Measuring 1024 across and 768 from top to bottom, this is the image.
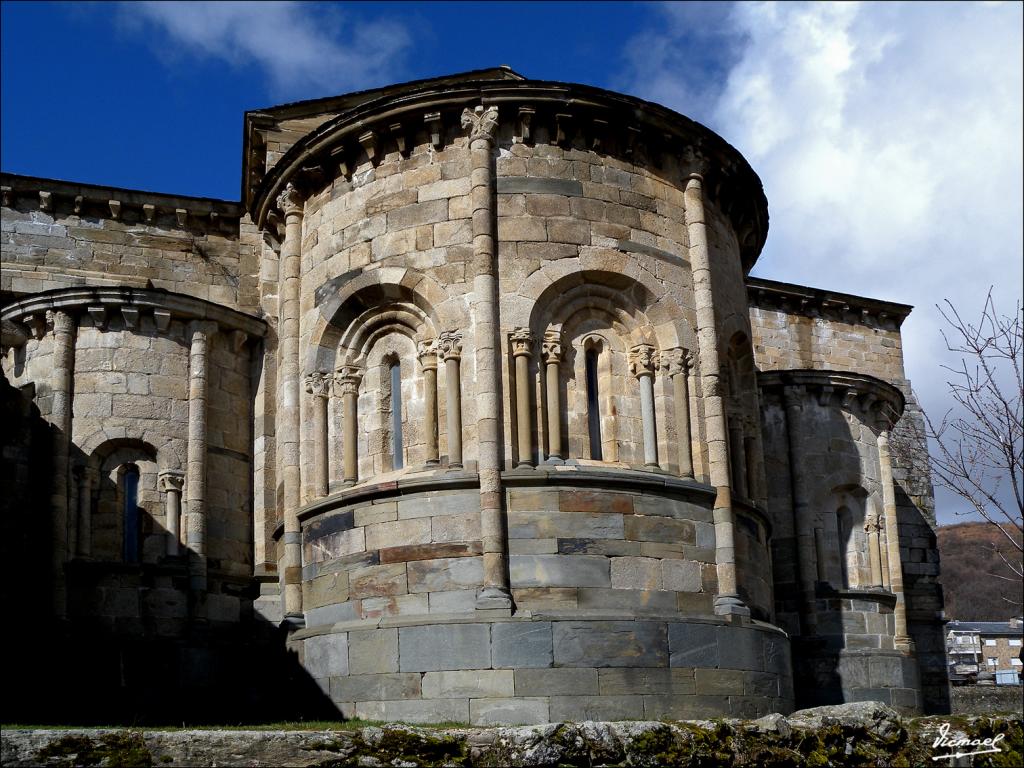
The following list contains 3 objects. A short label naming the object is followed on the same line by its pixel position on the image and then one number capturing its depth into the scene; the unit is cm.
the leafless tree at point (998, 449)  1319
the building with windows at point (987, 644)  7324
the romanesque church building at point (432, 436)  1684
